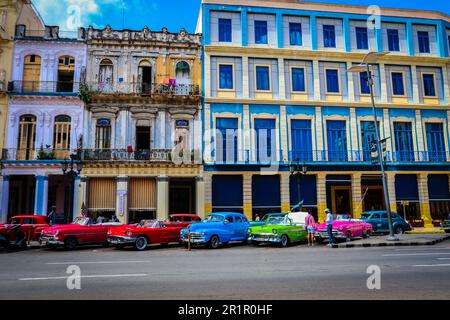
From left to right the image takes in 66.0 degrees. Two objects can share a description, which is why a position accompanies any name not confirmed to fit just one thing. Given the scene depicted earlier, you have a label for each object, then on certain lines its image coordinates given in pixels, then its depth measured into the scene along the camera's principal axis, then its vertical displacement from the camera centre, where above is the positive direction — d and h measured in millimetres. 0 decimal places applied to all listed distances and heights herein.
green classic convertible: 15355 -1356
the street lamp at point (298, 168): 20656 +1951
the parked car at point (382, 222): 19891 -1300
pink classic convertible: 16844 -1496
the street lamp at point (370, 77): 16109 +6506
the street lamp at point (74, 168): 19562 +2163
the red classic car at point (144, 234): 14695 -1361
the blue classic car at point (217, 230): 14969 -1242
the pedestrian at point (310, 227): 15938 -1215
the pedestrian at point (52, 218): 19069 -733
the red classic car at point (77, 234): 14812 -1290
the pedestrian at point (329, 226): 15125 -1129
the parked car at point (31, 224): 17125 -936
